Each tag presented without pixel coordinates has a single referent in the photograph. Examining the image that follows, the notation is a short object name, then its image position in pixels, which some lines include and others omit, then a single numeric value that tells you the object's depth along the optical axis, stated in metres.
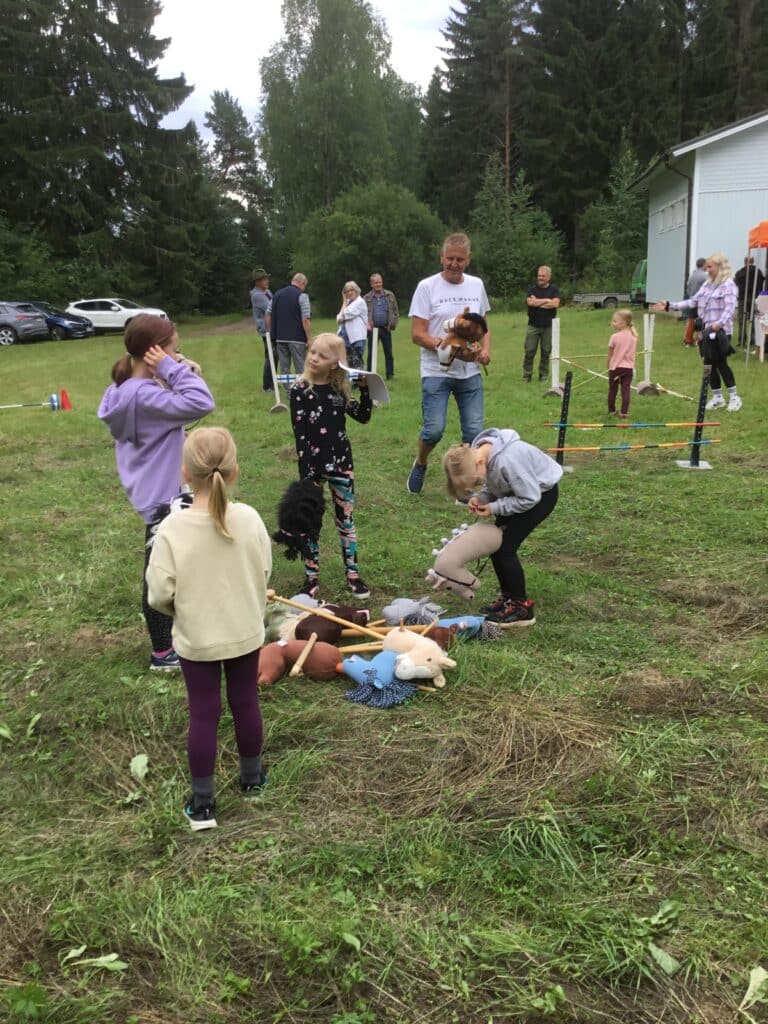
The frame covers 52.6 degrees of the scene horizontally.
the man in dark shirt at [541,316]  11.82
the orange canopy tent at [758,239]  13.57
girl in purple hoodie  3.53
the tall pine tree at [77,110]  32.66
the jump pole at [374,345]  10.76
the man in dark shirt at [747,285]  14.37
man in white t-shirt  5.88
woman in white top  11.60
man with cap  13.12
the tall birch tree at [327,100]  37.47
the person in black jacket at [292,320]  11.07
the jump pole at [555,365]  10.65
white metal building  19.64
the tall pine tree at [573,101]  37.69
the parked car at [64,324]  25.80
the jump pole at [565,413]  6.43
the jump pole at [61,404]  9.96
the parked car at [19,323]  24.78
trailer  28.81
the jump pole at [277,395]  11.01
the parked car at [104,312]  27.97
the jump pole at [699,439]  6.81
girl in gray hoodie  3.96
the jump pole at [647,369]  10.97
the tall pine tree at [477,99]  41.56
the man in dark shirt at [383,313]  13.35
